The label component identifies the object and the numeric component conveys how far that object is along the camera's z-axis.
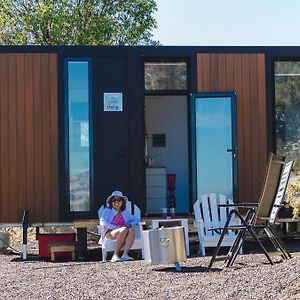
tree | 19.97
